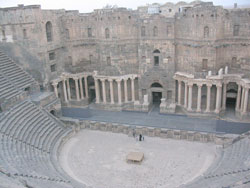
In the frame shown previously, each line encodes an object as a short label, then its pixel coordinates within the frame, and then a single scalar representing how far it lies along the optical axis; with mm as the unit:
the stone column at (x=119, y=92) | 32344
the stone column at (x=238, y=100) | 28503
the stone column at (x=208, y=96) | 28620
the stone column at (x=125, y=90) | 32681
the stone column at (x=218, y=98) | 28162
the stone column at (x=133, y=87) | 32888
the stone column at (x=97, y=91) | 33656
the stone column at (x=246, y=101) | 26850
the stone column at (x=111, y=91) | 32638
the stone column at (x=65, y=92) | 33675
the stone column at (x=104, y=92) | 33125
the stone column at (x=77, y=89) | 34531
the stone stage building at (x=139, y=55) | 28062
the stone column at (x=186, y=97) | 30102
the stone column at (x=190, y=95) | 29438
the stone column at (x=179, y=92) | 30744
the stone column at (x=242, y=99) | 27578
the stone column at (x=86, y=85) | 35181
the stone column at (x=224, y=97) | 29339
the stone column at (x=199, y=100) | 29112
